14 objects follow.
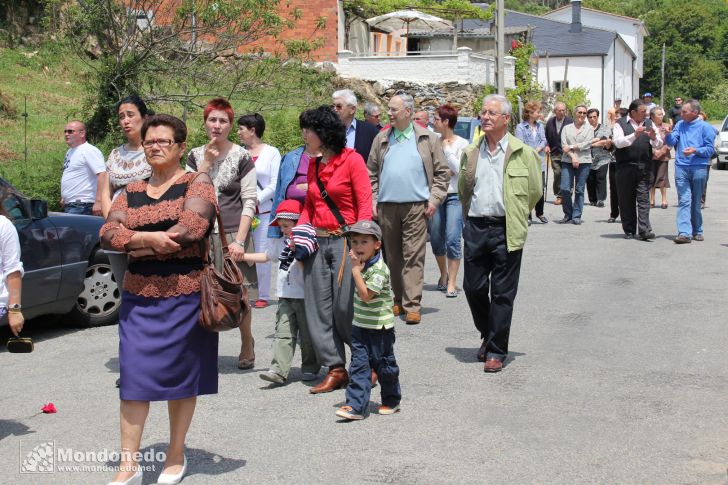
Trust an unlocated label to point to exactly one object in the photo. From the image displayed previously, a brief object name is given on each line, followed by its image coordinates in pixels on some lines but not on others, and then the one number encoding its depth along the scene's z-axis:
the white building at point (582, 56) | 64.62
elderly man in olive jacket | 7.85
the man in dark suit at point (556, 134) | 19.12
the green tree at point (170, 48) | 16.44
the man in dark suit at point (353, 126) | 8.94
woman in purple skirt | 5.13
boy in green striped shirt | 6.55
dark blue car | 8.98
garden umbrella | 40.50
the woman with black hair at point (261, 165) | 8.98
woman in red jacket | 7.18
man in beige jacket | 9.49
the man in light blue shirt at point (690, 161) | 14.74
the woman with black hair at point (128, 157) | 7.27
